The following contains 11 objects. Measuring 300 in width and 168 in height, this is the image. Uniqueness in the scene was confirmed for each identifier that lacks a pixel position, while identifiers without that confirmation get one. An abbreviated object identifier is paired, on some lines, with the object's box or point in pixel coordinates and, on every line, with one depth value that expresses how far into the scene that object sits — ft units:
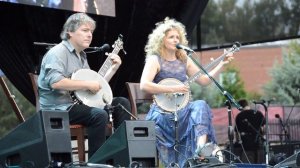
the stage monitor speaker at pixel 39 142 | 23.67
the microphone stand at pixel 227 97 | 30.09
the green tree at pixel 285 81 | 116.43
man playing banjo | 29.35
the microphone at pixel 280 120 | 58.40
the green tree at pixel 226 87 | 130.54
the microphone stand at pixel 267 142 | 40.17
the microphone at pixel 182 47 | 30.30
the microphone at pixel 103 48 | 30.91
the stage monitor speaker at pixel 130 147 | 25.05
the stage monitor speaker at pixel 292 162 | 23.00
